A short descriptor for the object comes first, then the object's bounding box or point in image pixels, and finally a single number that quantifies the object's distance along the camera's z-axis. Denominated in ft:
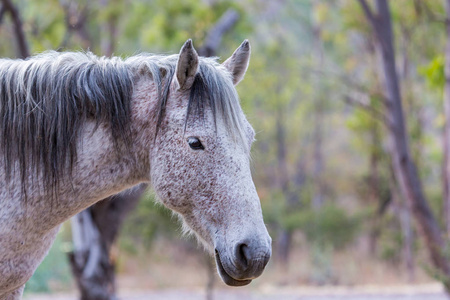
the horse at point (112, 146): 14.80
